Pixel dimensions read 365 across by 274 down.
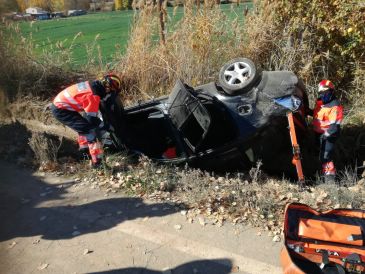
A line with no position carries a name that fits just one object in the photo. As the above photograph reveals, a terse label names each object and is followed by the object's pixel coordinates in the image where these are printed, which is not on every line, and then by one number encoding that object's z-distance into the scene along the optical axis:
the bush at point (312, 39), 7.23
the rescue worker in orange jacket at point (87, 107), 6.33
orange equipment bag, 3.57
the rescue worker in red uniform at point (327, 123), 6.18
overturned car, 5.75
